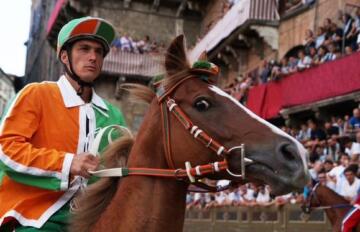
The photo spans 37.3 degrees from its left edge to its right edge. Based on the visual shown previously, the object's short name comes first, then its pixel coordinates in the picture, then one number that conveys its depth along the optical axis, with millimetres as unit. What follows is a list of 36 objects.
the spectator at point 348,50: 12562
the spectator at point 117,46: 27875
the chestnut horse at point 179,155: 2480
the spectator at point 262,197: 12062
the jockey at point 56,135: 2766
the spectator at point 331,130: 12455
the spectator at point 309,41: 14630
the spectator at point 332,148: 11375
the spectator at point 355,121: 11286
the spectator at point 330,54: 13383
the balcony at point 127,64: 27750
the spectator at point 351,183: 9023
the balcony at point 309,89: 13078
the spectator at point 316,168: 10409
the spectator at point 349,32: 12739
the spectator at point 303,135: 13412
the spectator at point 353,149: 9695
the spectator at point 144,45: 28558
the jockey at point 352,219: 7575
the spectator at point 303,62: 14680
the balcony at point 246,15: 19781
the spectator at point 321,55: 13922
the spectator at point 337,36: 13219
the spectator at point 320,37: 14016
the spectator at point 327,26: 13859
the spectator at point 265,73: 17750
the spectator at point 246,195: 12845
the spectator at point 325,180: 9762
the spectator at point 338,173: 9461
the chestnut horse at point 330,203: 8250
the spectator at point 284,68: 16078
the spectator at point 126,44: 28094
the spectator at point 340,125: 12055
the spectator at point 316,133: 13000
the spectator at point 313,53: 14234
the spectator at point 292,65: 15523
